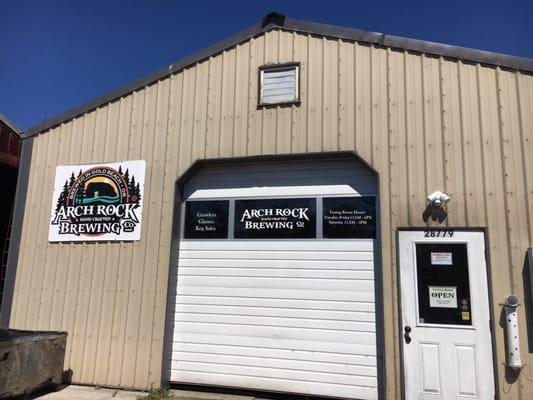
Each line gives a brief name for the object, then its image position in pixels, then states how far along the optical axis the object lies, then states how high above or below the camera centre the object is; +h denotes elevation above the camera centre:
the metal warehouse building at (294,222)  5.68 +0.81
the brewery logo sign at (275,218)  6.74 +0.91
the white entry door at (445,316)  5.47 -0.47
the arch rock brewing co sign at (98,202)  7.23 +1.17
